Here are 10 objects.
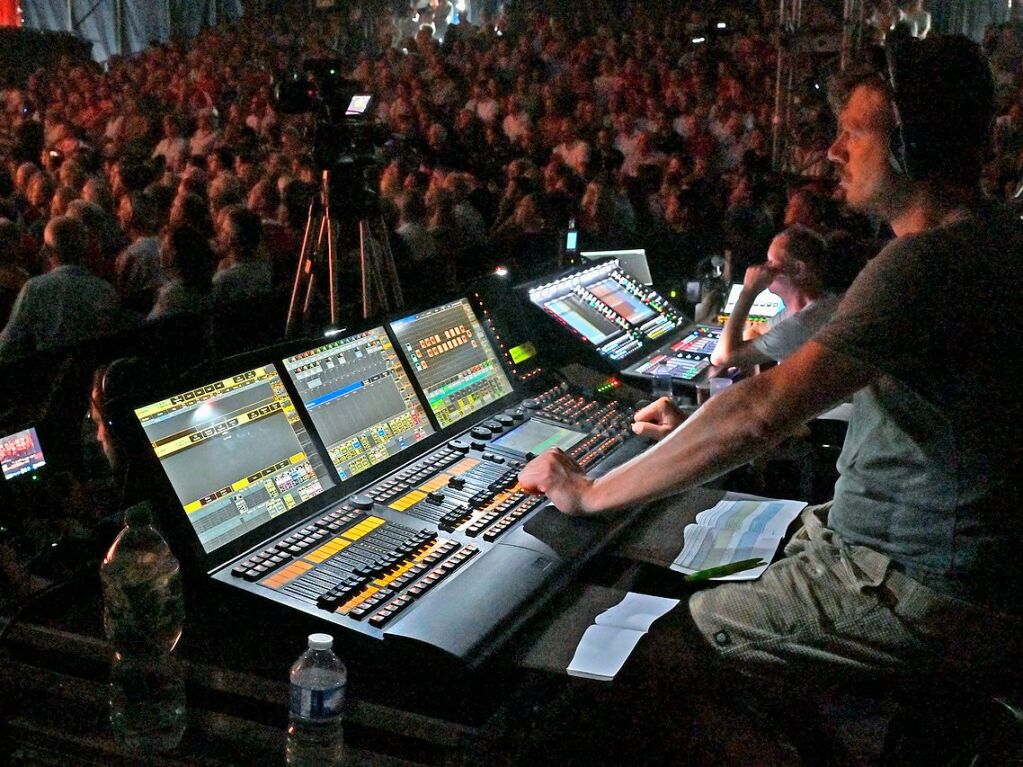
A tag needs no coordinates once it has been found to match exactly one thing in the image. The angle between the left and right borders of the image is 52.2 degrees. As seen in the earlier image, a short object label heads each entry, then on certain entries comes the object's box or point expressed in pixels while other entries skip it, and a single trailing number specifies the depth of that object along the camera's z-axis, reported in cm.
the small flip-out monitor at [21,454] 206
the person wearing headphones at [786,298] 313
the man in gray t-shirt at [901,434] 141
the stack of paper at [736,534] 199
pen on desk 188
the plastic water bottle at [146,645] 156
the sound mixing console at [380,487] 167
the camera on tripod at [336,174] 289
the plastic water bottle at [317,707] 144
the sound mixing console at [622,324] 305
